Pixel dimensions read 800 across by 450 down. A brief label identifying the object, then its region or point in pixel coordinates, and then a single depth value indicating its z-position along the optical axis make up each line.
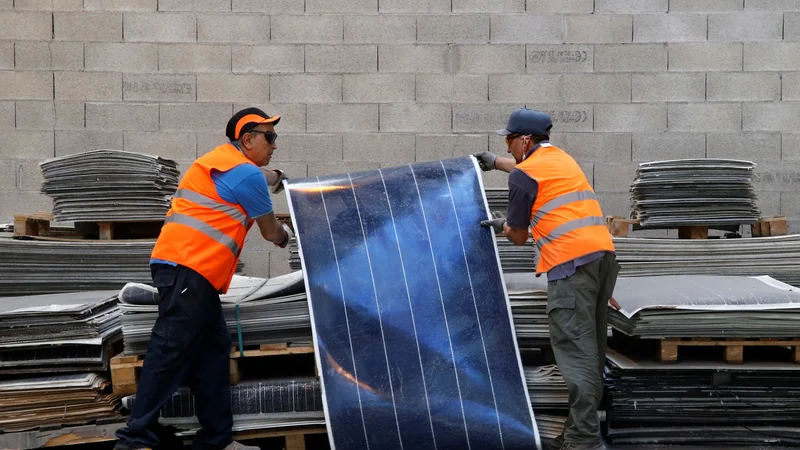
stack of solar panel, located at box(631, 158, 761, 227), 6.40
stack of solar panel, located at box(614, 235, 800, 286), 6.20
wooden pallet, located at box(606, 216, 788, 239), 6.56
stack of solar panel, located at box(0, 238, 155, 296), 6.18
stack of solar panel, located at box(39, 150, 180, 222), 6.31
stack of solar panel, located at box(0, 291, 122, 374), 4.89
